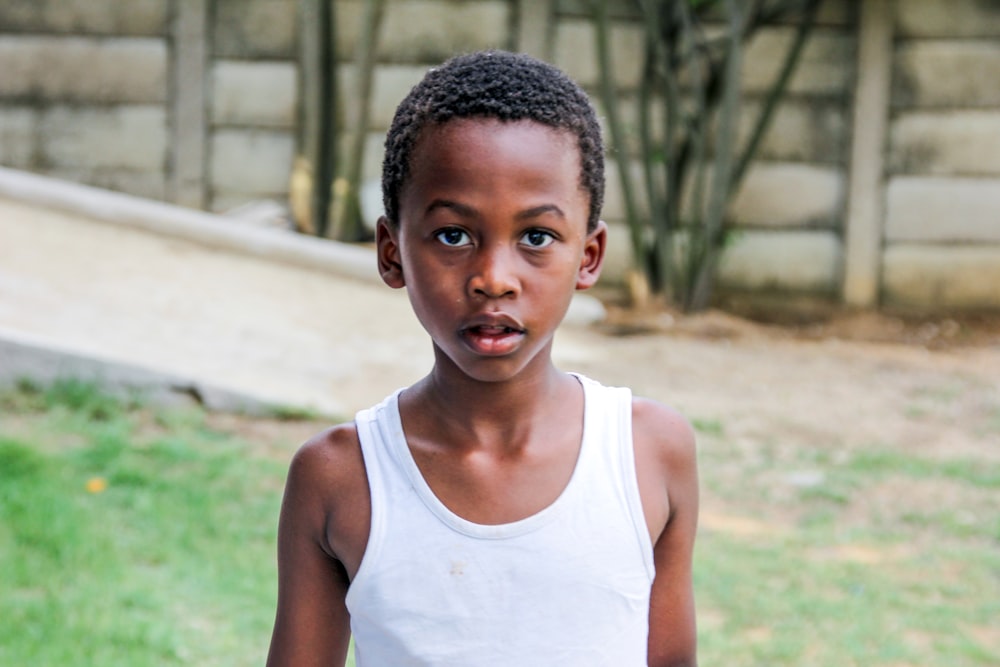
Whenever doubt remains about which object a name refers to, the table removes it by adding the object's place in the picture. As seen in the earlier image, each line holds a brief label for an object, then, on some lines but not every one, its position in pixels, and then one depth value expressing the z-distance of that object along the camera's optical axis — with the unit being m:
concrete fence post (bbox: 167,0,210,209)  7.64
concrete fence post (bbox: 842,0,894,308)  7.44
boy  1.27
